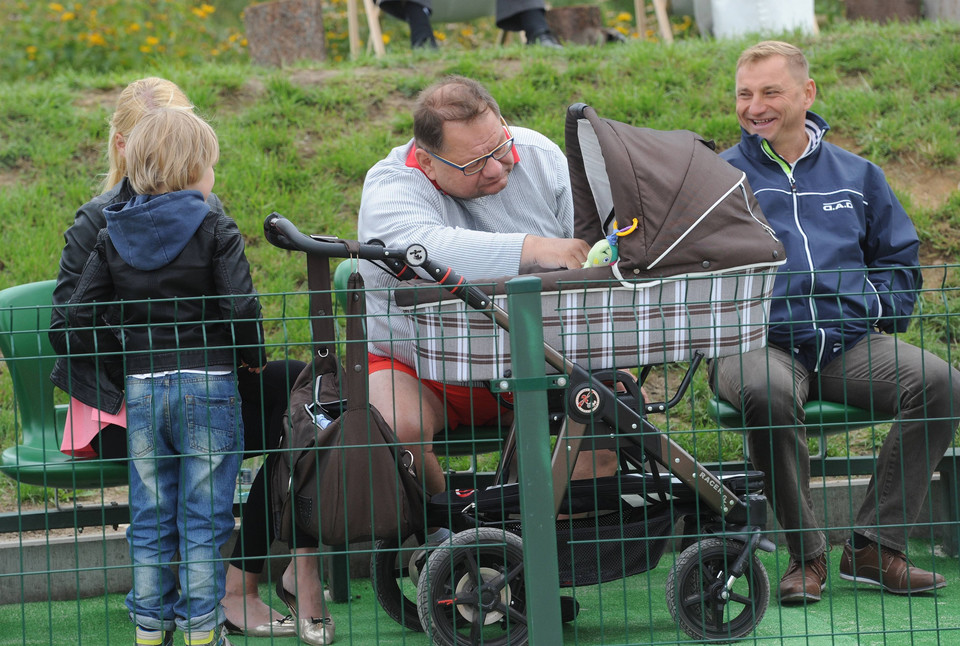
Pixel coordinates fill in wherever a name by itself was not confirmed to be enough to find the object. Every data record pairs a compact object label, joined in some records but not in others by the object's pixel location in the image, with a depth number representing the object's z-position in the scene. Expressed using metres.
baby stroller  6.50
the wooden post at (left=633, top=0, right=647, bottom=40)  17.34
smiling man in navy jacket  7.71
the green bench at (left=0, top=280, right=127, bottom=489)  7.53
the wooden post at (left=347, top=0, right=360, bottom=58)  16.27
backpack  6.24
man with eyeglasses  7.25
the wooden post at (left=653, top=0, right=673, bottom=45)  16.53
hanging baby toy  6.70
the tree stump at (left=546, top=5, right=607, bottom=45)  17.78
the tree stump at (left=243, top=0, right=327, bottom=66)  16.11
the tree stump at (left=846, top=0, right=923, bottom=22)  17.44
